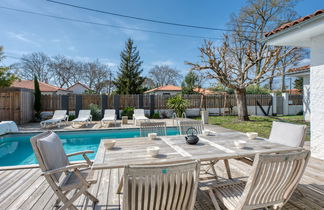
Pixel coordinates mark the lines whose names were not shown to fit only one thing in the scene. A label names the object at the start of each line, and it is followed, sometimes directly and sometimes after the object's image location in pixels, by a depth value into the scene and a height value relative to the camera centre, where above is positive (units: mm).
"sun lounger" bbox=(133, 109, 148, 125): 8555 -721
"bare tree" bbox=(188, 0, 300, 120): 8281 +2118
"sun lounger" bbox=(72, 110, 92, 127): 8364 -785
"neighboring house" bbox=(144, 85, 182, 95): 22073 +1683
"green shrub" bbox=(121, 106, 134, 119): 11344 -649
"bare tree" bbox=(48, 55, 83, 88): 24022 +4681
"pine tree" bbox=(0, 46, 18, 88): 9964 +1567
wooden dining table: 1684 -568
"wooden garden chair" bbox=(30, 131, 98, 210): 1648 -679
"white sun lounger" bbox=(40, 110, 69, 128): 8022 -833
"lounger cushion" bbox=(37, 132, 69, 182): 1699 -563
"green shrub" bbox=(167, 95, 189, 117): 10641 -77
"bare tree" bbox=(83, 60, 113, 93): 25047 +4021
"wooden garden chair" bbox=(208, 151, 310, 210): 1316 -664
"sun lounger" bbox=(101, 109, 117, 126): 8536 -754
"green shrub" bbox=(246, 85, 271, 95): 15885 +1287
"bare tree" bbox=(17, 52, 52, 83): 22844 +5020
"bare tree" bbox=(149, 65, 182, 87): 29609 +5120
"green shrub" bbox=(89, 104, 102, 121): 10719 -632
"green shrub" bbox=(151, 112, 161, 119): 11619 -930
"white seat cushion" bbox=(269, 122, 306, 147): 2373 -463
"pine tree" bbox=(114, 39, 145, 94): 20047 +3774
